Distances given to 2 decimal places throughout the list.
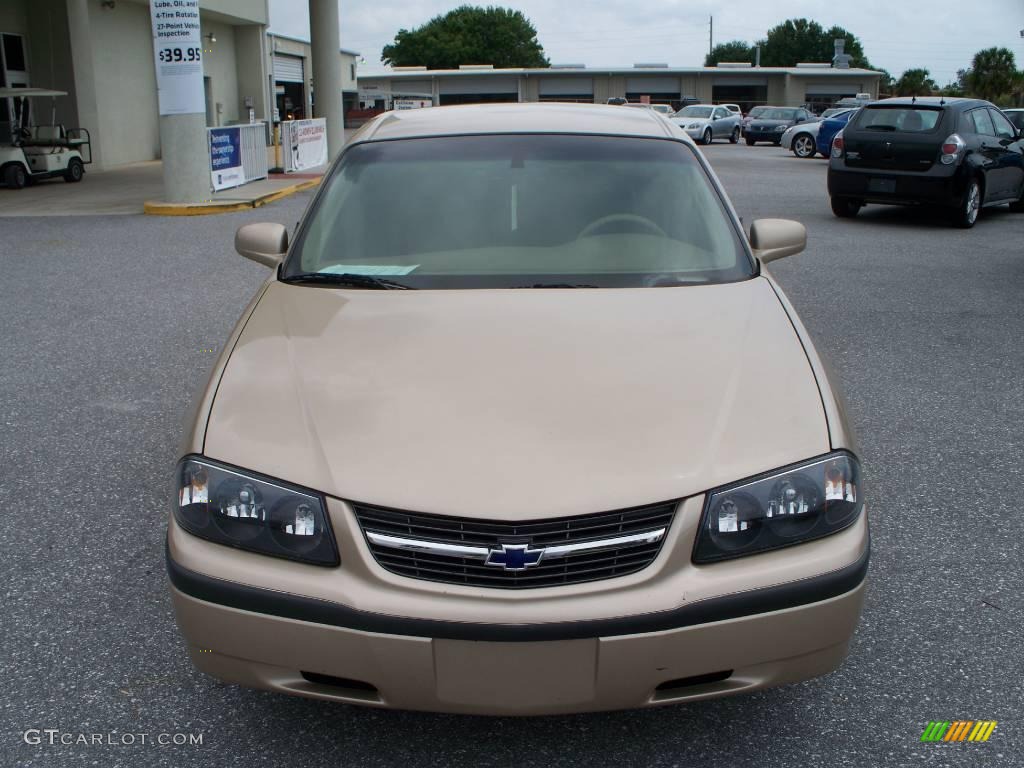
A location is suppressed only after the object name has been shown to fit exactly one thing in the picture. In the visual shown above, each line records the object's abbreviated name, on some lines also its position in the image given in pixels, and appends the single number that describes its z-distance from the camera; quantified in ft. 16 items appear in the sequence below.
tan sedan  6.98
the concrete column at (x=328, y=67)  72.02
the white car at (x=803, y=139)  92.22
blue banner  52.39
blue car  87.96
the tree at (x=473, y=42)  323.16
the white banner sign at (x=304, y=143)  67.36
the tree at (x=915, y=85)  242.04
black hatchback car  40.14
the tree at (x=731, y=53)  396.78
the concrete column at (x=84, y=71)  73.51
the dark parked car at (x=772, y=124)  119.75
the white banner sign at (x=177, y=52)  43.83
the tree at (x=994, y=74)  209.87
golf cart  57.57
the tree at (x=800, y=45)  366.63
